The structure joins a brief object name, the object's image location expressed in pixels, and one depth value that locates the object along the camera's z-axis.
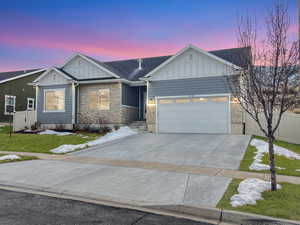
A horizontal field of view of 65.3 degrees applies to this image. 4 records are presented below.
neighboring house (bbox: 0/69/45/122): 25.70
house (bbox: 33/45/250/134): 15.98
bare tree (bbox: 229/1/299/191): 5.19
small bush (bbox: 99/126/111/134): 17.71
